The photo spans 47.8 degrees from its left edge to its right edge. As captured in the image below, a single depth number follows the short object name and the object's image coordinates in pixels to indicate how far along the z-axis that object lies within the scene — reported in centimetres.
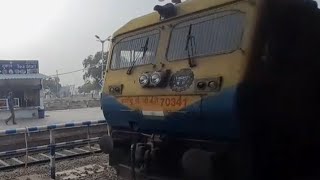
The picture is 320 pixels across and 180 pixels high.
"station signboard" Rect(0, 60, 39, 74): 2641
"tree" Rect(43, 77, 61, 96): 8256
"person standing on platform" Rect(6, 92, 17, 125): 2144
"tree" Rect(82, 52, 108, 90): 5886
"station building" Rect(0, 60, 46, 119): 2612
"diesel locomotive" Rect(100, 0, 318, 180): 349
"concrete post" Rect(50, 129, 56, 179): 704
